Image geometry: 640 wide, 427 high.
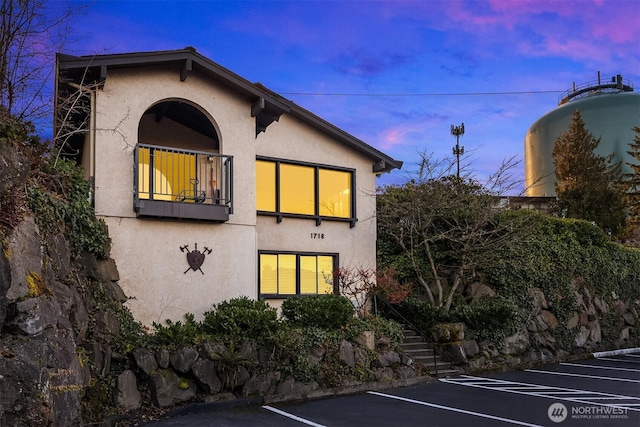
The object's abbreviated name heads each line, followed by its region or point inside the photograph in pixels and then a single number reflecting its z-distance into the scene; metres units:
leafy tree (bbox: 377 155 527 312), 18.98
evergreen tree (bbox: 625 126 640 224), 34.62
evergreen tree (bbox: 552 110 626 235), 28.89
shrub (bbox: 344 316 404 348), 14.51
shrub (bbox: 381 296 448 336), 17.20
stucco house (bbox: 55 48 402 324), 13.12
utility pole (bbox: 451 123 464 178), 40.34
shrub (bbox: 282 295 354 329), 14.04
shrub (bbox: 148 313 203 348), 11.50
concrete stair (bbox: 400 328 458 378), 15.79
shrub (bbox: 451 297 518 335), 17.38
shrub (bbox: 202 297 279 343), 12.23
